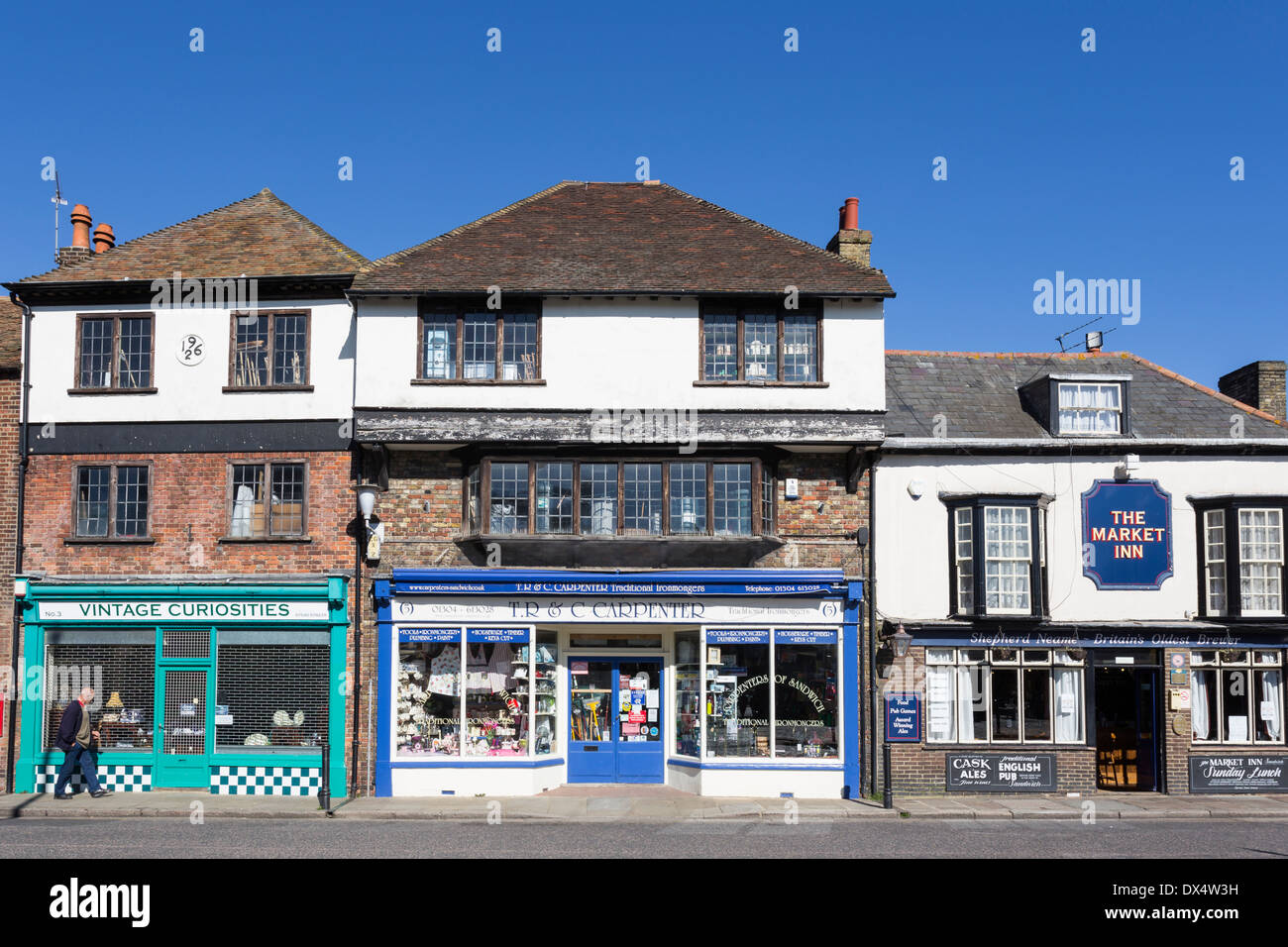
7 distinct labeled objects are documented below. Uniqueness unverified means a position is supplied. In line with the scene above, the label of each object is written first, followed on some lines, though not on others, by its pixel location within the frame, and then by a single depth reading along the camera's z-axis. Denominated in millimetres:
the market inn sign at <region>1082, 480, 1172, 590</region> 18594
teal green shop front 17688
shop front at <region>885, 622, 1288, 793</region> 18125
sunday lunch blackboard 18359
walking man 16922
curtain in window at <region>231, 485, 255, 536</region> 18250
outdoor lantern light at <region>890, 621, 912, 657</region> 17453
